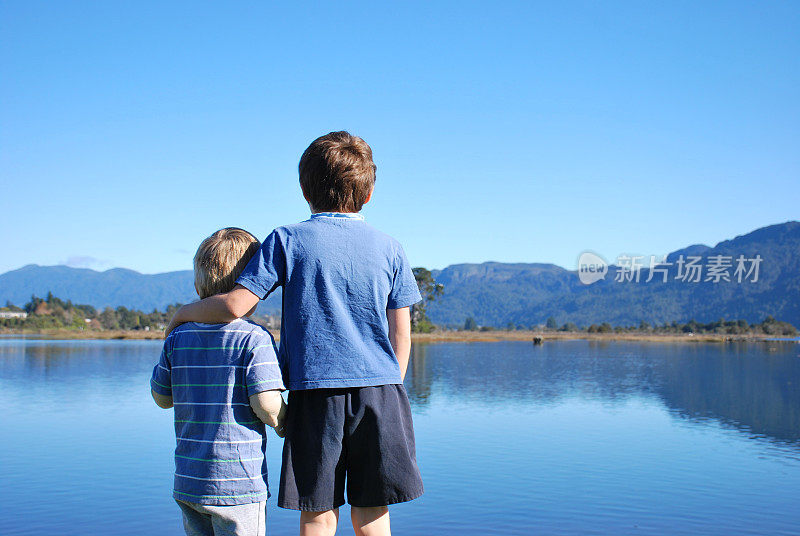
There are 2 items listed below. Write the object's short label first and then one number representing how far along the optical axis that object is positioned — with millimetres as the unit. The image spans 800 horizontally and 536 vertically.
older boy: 2008
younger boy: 1999
